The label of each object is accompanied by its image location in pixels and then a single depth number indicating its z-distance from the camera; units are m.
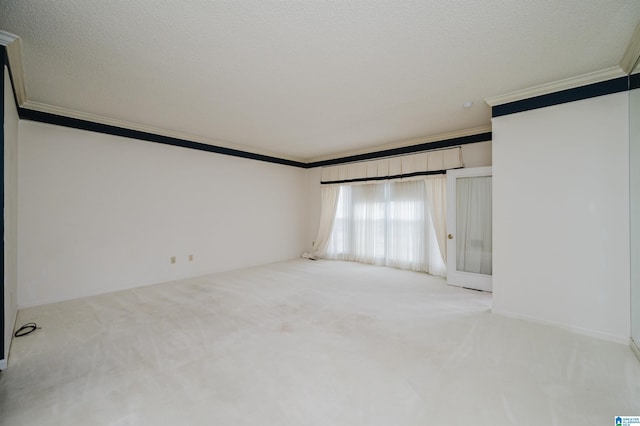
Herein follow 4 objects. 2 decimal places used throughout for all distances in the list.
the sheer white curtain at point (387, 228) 5.27
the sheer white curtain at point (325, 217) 6.63
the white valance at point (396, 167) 4.73
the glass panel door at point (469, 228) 4.16
